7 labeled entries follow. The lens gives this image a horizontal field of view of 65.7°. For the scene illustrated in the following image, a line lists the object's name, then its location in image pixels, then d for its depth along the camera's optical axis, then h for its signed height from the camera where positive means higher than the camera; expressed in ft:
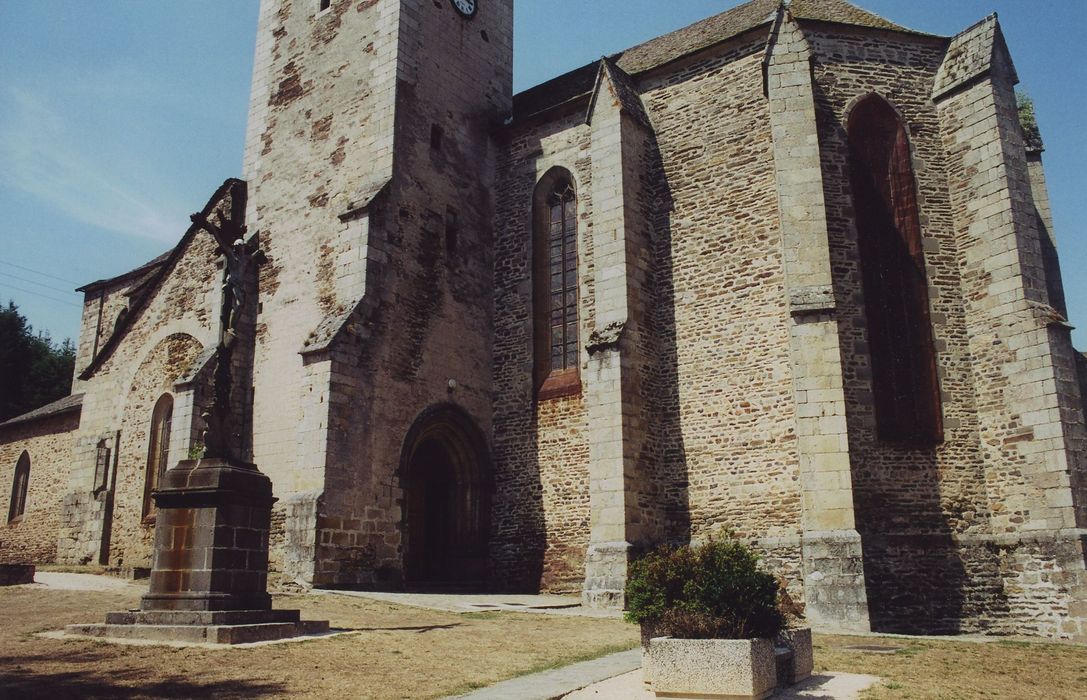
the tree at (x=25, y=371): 120.98 +25.80
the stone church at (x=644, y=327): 46.57 +13.99
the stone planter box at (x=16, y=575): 47.23 -1.29
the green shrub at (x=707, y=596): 23.43 -1.42
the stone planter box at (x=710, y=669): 21.90 -3.17
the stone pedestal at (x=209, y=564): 30.12 -0.54
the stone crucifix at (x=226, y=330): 33.24 +9.06
